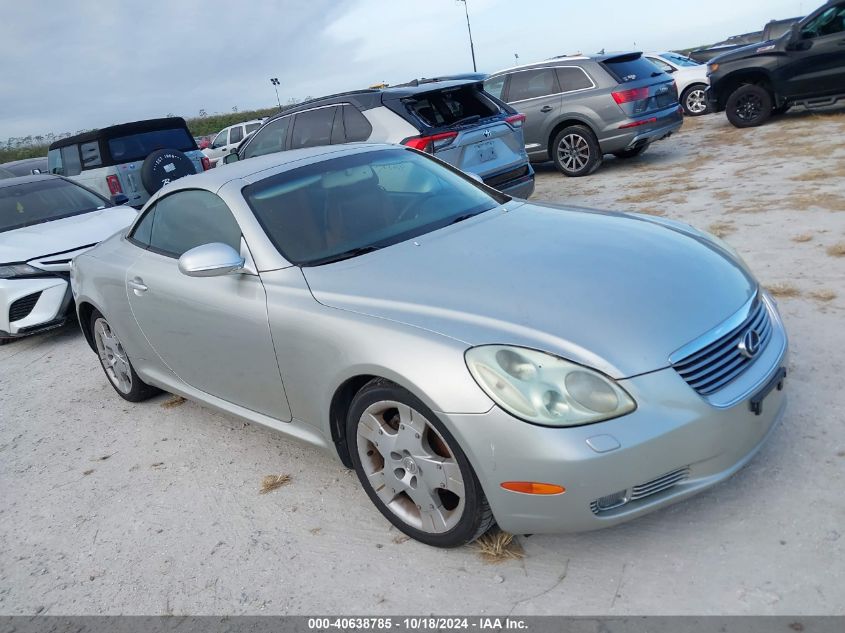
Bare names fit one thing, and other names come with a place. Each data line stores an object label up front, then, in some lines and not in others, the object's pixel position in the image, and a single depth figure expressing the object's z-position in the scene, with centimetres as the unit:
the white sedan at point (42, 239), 630
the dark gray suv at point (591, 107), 1002
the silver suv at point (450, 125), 657
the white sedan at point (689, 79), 1598
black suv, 1141
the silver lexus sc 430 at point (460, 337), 236
